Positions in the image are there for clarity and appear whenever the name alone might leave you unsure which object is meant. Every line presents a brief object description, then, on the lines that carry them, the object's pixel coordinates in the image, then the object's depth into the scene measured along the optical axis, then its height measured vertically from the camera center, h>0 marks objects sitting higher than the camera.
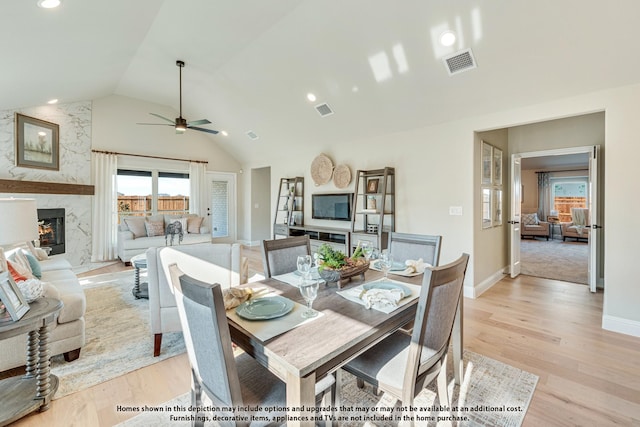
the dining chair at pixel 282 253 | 2.22 -0.35
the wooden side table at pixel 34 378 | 1.65 -1.07
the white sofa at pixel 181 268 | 2.32 -0.51
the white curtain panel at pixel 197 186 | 7.16 +0.61
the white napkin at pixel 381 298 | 1.50 -0.47
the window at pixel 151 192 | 6.29 +0.43
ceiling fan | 4.41 +1.37
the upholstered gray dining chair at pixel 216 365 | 1.05 -0.61
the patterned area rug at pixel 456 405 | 1.67 -1.21
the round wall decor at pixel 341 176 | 5.15 +0.63
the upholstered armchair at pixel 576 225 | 8.37 -0.45
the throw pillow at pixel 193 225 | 6.61 -0.33
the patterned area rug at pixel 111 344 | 2.12 -1.19
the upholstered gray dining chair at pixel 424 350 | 1.28 -0.73
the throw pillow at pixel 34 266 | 2.76 -0.53
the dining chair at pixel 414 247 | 2.35 -0.32
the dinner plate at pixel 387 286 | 1.71 -0.47
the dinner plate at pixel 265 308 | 1.36 -0.49
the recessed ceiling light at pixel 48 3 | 2.17 +1.59
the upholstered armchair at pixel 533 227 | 9.09 -0.53
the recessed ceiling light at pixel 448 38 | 2.76 +1.68
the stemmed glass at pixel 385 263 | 1.95 -0.36
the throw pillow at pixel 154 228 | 6.05 -0.37
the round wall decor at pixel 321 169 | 5.44 +0.80
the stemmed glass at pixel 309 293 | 1.37 -0.40
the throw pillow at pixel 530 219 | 9.44 -0.29
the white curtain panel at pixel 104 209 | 5.73 +0.04
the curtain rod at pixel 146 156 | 5.81 +1.23
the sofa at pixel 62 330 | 2.06 -0.93
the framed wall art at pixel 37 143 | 4.56 +1.13
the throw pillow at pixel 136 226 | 5.91 -0.32
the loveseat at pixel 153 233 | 5.59 -0.47
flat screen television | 5.26 +0.09
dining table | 1.03 -0.53
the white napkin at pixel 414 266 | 2.09 -0.42
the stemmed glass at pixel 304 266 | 1.64 -0.33
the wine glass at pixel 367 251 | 2.20 -0.31
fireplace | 4.84 -0.32
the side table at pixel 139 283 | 3.54 -0.95
